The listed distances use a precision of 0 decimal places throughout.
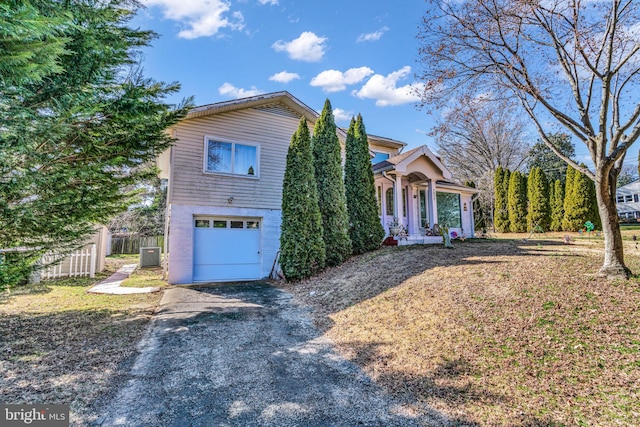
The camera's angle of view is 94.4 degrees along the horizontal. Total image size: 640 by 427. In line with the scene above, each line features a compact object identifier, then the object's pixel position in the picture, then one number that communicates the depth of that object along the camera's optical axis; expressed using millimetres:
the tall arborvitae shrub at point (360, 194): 11117
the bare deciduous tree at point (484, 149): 26500
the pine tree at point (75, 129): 3680
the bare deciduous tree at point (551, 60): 5277
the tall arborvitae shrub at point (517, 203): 19375
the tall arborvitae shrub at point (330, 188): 9969
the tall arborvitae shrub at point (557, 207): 17812
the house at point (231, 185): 9859
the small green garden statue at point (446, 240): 10436
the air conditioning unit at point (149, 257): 15820
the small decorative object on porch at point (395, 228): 12375
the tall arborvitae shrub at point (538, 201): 18375
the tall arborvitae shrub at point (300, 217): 9242
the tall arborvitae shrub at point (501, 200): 20516
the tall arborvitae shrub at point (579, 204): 16250
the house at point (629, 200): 31547
